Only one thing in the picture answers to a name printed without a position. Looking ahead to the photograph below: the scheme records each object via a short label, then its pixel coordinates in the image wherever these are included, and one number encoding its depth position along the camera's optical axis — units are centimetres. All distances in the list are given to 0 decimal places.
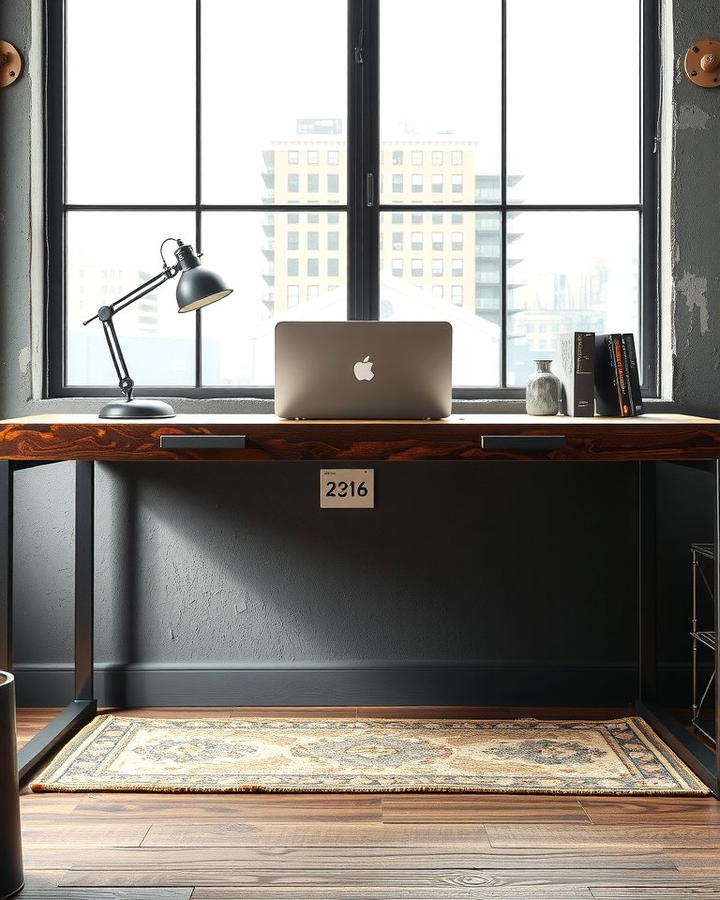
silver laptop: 233
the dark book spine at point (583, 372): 245
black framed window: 286
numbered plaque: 279
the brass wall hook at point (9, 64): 274
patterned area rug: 219
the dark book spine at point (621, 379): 247
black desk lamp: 245
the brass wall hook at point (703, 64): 272
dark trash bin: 168
